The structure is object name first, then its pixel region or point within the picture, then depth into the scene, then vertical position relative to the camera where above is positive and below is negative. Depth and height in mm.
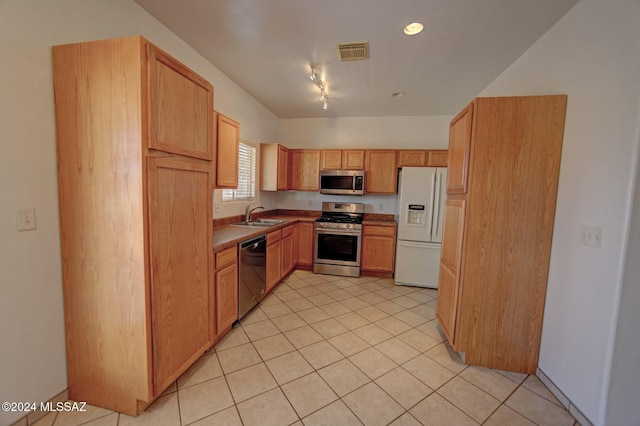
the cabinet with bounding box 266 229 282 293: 3180 -880
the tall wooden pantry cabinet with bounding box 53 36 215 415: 1389 -136
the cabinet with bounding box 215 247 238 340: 2180 -900
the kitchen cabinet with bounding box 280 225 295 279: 3699 -887
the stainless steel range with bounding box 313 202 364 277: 4145 -861
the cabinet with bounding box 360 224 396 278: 4129 -864
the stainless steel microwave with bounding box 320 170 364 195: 4332 +255
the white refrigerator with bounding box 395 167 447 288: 3689 -394
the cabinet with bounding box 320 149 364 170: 4430 +673
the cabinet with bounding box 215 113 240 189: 2551 +447
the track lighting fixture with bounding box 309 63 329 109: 2862 +1450
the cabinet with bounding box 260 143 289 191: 4199 +473
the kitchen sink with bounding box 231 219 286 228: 3391 -430
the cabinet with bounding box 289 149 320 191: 4578 +485
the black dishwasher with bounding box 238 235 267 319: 2541 -881
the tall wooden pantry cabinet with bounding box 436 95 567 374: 1875 -188
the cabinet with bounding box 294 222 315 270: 4371 -842
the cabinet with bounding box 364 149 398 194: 4344 +457
